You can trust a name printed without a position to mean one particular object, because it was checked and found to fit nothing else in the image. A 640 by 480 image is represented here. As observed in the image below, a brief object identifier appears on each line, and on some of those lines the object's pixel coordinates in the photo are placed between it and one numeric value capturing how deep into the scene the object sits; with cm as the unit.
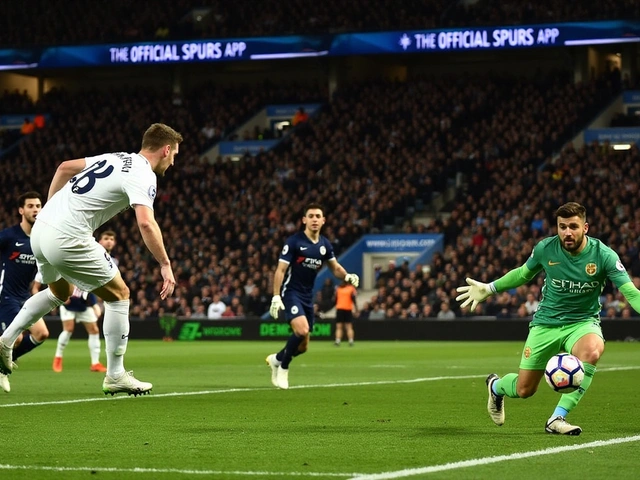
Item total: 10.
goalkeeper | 1013
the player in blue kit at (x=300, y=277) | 1666
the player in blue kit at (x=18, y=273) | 1588
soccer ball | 984
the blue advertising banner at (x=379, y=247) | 4088
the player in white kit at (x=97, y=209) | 1067
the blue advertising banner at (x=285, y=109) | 5068
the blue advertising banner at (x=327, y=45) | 4397
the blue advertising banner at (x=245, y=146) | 4922
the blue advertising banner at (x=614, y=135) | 4244
